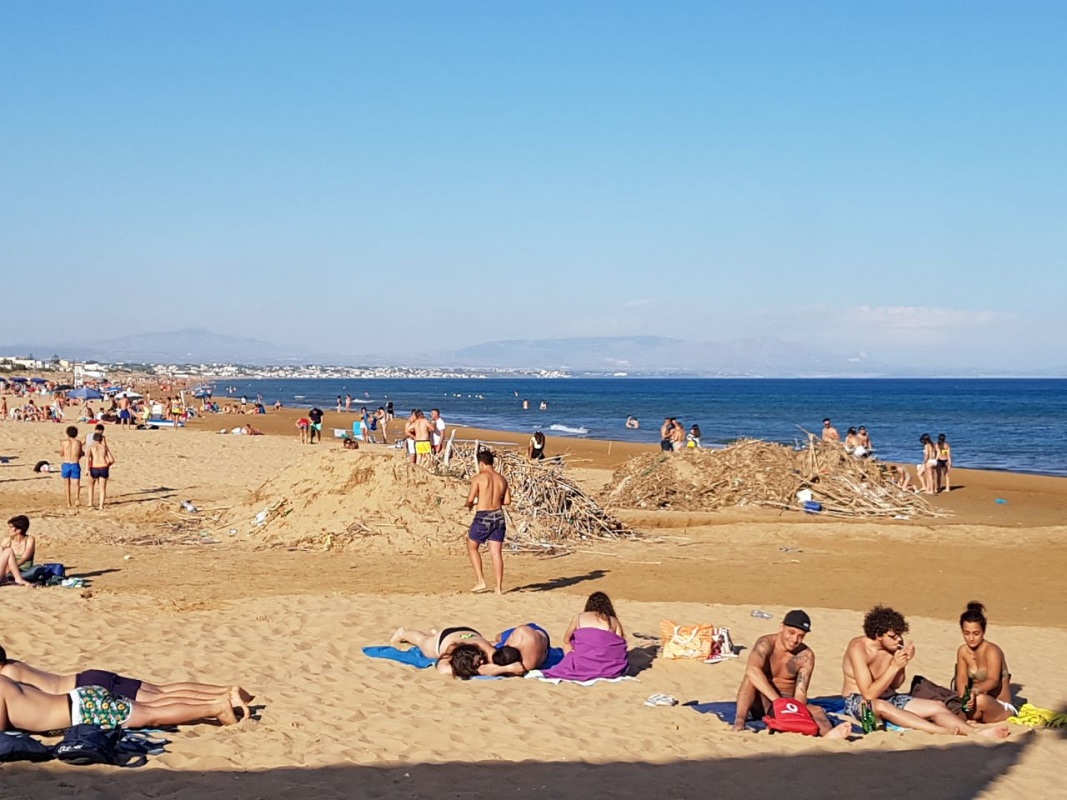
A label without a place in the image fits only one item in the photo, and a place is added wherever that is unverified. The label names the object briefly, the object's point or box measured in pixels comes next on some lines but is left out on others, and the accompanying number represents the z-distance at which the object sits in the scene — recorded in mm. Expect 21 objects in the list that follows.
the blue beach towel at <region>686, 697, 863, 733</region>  7957
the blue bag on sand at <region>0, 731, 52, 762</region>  5984
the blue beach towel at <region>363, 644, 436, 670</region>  9148
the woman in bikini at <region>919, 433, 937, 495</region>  24844
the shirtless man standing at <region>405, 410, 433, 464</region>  20812
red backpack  7477
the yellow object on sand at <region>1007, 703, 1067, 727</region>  7883
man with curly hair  7668
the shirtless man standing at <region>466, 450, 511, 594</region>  12078
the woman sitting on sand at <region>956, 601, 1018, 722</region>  7867
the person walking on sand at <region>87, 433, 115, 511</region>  19156
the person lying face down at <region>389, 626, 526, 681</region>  8828
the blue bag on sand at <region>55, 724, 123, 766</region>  6055
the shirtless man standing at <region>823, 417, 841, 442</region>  24856
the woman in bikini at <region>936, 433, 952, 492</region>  25245
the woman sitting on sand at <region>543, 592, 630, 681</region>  8992
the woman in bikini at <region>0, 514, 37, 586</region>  11953
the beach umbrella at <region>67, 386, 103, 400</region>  59250
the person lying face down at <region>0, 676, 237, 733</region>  6387
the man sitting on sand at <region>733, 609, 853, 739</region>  7586
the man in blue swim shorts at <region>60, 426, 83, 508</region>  19391
